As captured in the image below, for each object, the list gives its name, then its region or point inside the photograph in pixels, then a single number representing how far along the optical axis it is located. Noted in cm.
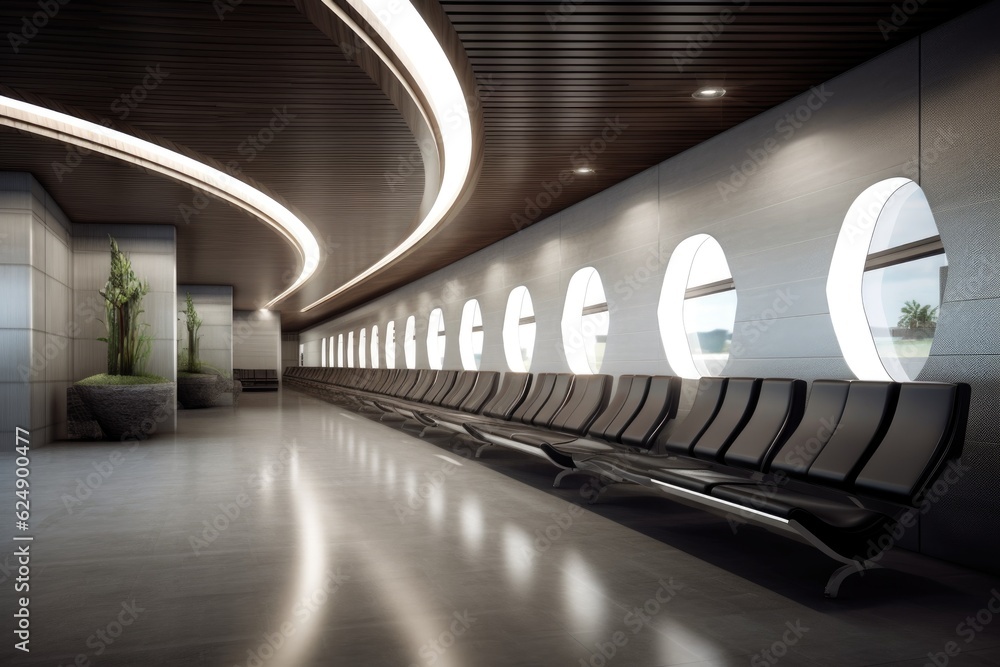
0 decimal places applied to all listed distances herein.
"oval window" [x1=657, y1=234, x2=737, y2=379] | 648
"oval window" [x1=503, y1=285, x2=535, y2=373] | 1038
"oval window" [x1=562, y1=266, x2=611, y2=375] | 856
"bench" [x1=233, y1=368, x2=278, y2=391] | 2614
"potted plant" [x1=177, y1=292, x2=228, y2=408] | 1517
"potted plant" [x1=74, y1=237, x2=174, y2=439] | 833
